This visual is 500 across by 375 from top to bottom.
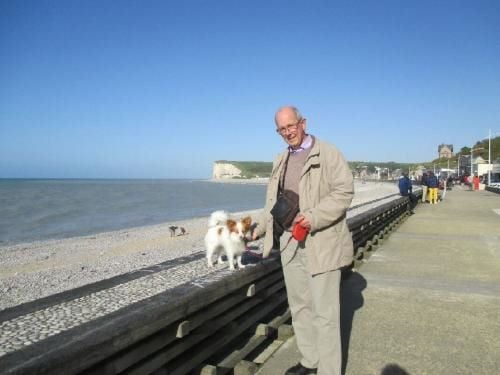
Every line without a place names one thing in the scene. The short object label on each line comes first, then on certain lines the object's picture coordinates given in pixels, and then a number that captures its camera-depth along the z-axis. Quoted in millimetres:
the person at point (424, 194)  27353
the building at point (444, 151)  132625
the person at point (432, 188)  25406
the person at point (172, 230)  16825
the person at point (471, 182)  46562
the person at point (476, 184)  44625
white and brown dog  4871
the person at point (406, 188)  21438
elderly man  3166
